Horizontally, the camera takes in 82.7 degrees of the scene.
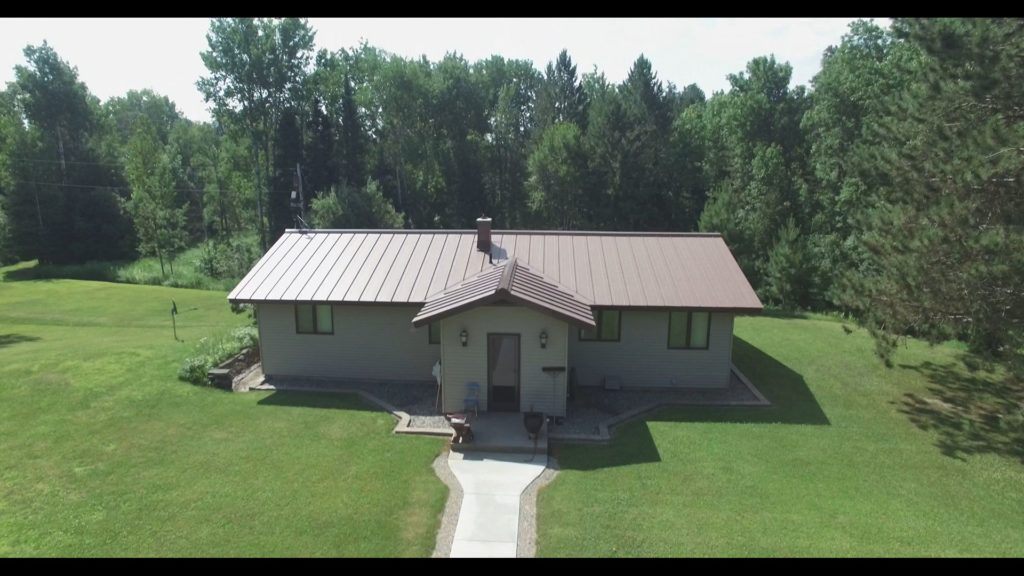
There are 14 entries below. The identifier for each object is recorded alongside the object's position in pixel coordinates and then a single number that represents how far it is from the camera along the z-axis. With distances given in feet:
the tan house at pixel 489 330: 44.24
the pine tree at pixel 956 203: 37.73
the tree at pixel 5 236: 140.15
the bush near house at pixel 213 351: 51.44
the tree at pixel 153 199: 128.06
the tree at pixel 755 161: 98.94
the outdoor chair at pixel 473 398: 43.75
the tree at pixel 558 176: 123.82
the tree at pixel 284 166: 140.56
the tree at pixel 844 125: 97.71
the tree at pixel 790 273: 90.74
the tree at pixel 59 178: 142.00
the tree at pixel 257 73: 135.13
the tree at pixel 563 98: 148.97
